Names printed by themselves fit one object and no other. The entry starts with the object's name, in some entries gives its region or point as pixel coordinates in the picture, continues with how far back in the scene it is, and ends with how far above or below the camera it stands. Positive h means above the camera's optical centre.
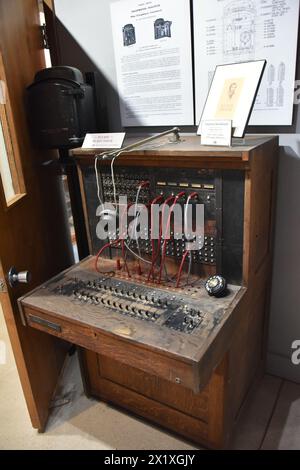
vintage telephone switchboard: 1.13 -0.65
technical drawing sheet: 1.32 +0.20
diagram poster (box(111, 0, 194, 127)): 1.52 +0.19
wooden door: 1.39 -0.37
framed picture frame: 1.21 +0.02
